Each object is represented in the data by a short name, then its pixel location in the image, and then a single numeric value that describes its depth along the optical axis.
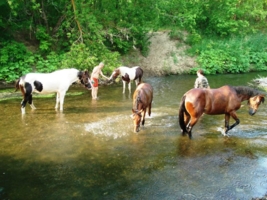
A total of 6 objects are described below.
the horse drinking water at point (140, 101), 7.69
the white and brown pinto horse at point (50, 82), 9.90
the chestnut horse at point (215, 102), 7.27
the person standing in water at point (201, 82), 9.93
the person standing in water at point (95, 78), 12.24
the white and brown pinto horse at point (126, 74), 14.08
